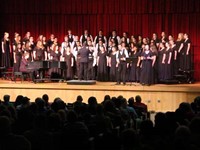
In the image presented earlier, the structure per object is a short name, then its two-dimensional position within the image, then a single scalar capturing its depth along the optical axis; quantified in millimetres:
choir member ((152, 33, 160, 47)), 18292
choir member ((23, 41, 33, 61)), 18609
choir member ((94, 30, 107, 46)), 19188
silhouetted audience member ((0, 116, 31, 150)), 5484
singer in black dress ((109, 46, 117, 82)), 17859
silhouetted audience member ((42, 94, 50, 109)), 9755
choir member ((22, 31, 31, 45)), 19484
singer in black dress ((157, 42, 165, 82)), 17609
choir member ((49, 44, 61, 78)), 18533
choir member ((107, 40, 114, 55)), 18316
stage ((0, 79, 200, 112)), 15195
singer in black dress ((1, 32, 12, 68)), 19516
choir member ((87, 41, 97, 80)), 18312
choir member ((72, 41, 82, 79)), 18391
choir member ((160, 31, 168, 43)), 18192
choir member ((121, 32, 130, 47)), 18695
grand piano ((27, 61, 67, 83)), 17047
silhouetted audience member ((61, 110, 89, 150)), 5914
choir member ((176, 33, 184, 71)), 18000
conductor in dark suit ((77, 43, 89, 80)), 18000
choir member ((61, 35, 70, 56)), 18734
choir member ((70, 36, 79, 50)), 18947
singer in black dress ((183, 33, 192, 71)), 17938
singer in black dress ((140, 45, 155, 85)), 16578
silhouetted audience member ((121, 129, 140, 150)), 5374
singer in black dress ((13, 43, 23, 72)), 18891
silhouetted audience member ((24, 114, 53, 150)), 6137
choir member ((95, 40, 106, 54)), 18297
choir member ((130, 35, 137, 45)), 18450
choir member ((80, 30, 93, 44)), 19281
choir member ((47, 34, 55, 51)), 19422
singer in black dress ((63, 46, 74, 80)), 18594
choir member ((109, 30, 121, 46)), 19125
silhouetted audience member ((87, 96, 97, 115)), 8672
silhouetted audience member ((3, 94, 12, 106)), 9918
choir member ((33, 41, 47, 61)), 18609
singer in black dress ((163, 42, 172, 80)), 17500
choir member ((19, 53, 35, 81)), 18312
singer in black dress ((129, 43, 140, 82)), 17625
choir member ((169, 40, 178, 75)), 17647
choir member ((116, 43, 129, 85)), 17242
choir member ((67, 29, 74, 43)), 19344
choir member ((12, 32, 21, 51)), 19141
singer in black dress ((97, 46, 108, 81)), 18188
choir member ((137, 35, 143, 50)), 18378
